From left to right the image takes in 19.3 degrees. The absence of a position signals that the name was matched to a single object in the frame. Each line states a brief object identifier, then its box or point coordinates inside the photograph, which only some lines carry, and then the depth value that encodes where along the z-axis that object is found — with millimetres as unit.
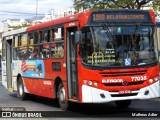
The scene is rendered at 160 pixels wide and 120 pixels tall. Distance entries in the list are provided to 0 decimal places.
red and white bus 12953
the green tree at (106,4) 35375
